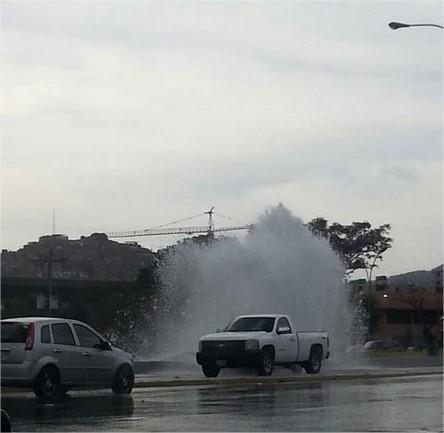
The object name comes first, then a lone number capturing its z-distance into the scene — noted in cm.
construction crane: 16100
